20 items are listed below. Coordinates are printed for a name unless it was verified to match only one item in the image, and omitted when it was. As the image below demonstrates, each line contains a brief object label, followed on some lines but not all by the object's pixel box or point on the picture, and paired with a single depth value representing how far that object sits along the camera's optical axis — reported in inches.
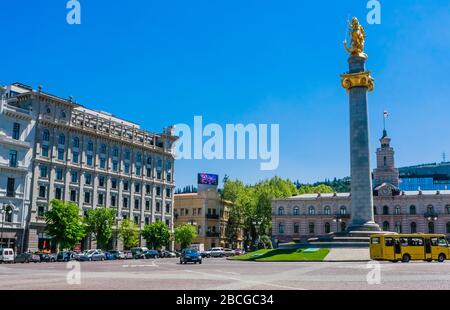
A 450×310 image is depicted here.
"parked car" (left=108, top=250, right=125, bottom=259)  2748.0
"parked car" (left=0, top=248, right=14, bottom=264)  2118.7
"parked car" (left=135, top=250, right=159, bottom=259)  2826.5
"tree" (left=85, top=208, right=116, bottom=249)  2938.0
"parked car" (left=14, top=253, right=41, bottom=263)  2181.8
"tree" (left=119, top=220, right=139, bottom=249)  3218.5
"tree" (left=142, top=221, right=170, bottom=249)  3464.6
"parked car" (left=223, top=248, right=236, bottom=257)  3366.1
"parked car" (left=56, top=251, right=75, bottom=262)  2383.1
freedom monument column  2169.0
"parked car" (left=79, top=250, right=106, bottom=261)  2423.6
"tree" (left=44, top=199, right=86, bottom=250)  2632.9
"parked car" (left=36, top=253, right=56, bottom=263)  2299.7
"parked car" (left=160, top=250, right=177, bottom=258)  3134.8
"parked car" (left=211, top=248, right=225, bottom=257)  3201.3
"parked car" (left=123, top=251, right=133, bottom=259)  2858.8
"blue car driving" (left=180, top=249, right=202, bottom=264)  1860.2
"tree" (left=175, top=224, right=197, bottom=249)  3843.5
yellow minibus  1696.6
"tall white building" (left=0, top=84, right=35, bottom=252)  2625.5
